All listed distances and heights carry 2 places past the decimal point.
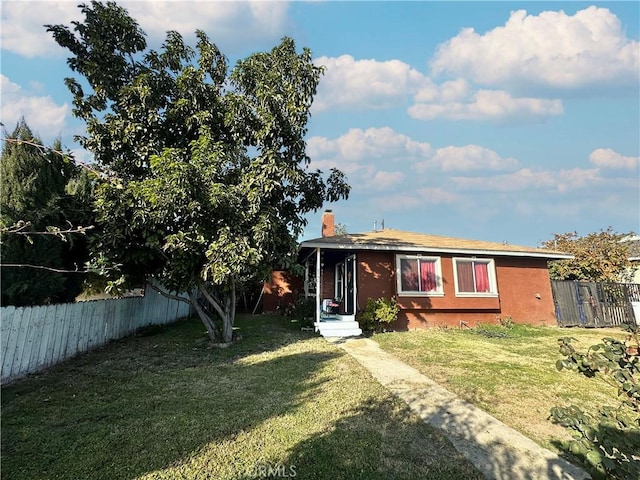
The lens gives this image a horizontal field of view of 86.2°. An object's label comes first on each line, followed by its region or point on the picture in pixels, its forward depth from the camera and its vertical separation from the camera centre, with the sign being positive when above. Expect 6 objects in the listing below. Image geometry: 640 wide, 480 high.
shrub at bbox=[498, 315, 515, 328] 13.21 -0.83
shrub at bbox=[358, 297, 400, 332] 11.42 -0.49
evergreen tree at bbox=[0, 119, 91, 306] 6.70 +1.77
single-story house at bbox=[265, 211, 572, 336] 12.31 +0.72
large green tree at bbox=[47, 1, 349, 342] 7.43 +3.68
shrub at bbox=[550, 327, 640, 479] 2.06 -0.80
